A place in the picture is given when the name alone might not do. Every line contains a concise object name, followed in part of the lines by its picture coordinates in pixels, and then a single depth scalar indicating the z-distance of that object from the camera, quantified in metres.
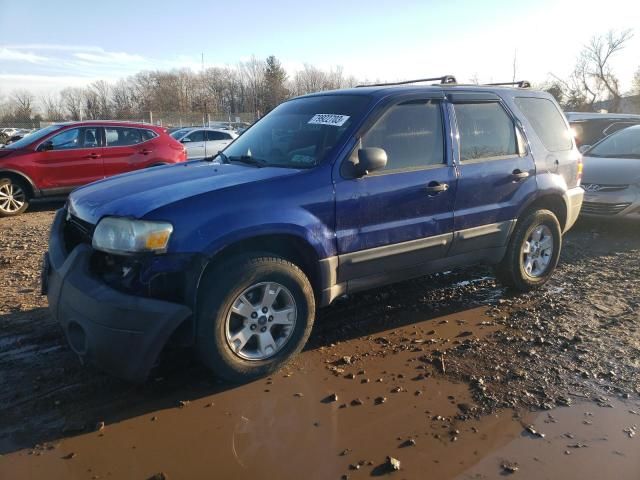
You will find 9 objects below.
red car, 9.12
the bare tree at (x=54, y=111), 66.03
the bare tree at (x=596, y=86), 48.44
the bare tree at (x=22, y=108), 62.97
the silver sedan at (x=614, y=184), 7.59
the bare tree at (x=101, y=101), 60.60
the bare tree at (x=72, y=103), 66.00
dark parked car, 11.60
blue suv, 3.02
